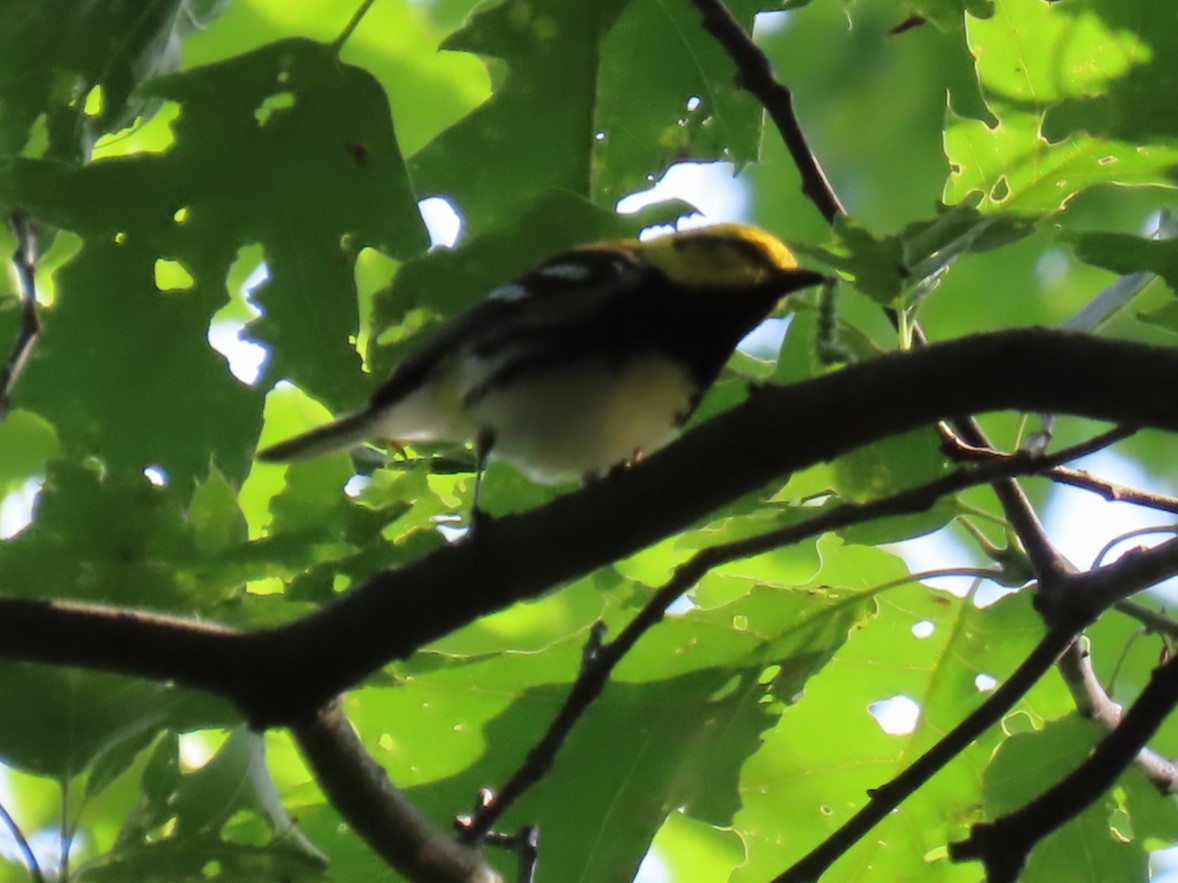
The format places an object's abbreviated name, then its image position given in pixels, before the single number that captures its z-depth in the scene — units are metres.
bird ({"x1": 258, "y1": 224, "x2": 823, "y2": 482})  3.89
